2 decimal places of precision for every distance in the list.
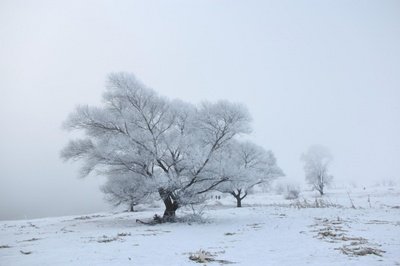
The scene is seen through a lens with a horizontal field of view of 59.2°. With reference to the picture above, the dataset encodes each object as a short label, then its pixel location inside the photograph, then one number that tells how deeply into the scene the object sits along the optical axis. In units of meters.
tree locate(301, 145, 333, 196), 62.46
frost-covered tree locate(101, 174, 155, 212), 22.88
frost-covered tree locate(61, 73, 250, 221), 22.59
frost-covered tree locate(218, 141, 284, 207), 22.26
